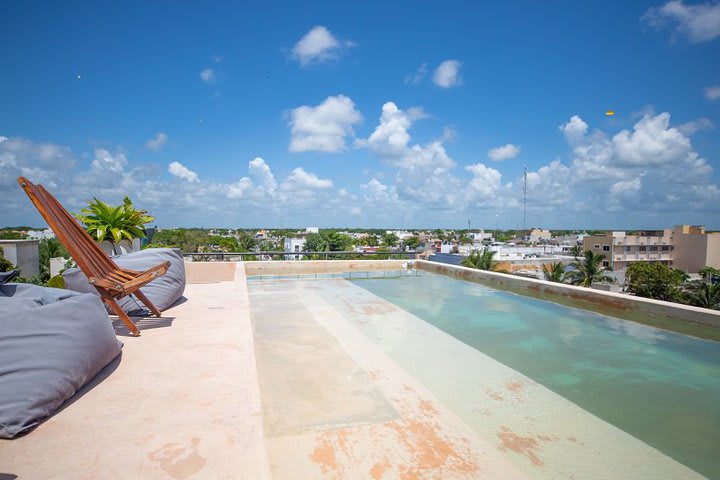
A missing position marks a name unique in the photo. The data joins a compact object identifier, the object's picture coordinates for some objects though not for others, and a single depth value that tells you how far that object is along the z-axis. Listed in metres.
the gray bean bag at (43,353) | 1.40
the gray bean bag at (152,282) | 3.11
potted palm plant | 5.17
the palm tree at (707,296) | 24.36
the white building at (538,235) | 89.67
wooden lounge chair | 2.53
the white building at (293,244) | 50.07
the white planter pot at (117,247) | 5.45
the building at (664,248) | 45.44
